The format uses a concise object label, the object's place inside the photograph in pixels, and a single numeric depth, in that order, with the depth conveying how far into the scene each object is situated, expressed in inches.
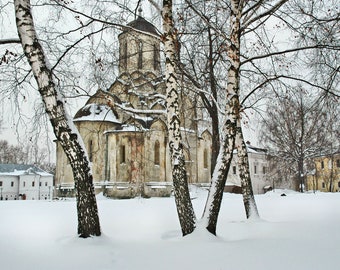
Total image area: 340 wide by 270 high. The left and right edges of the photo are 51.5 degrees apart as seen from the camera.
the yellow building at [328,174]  1846.7
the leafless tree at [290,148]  1159.6
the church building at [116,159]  1112.8
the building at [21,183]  2536.9
